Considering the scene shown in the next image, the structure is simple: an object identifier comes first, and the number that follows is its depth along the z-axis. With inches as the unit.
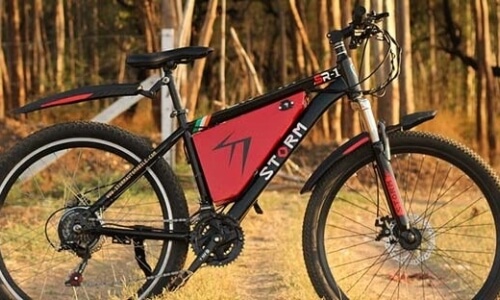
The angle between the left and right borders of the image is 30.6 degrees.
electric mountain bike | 143.3
